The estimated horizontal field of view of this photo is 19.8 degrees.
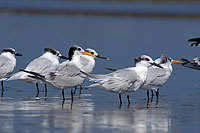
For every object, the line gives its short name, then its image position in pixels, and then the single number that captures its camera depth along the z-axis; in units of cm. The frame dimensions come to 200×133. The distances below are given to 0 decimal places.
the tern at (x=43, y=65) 1191
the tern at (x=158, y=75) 1173
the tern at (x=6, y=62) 1259
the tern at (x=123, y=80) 1074
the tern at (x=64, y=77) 1118
